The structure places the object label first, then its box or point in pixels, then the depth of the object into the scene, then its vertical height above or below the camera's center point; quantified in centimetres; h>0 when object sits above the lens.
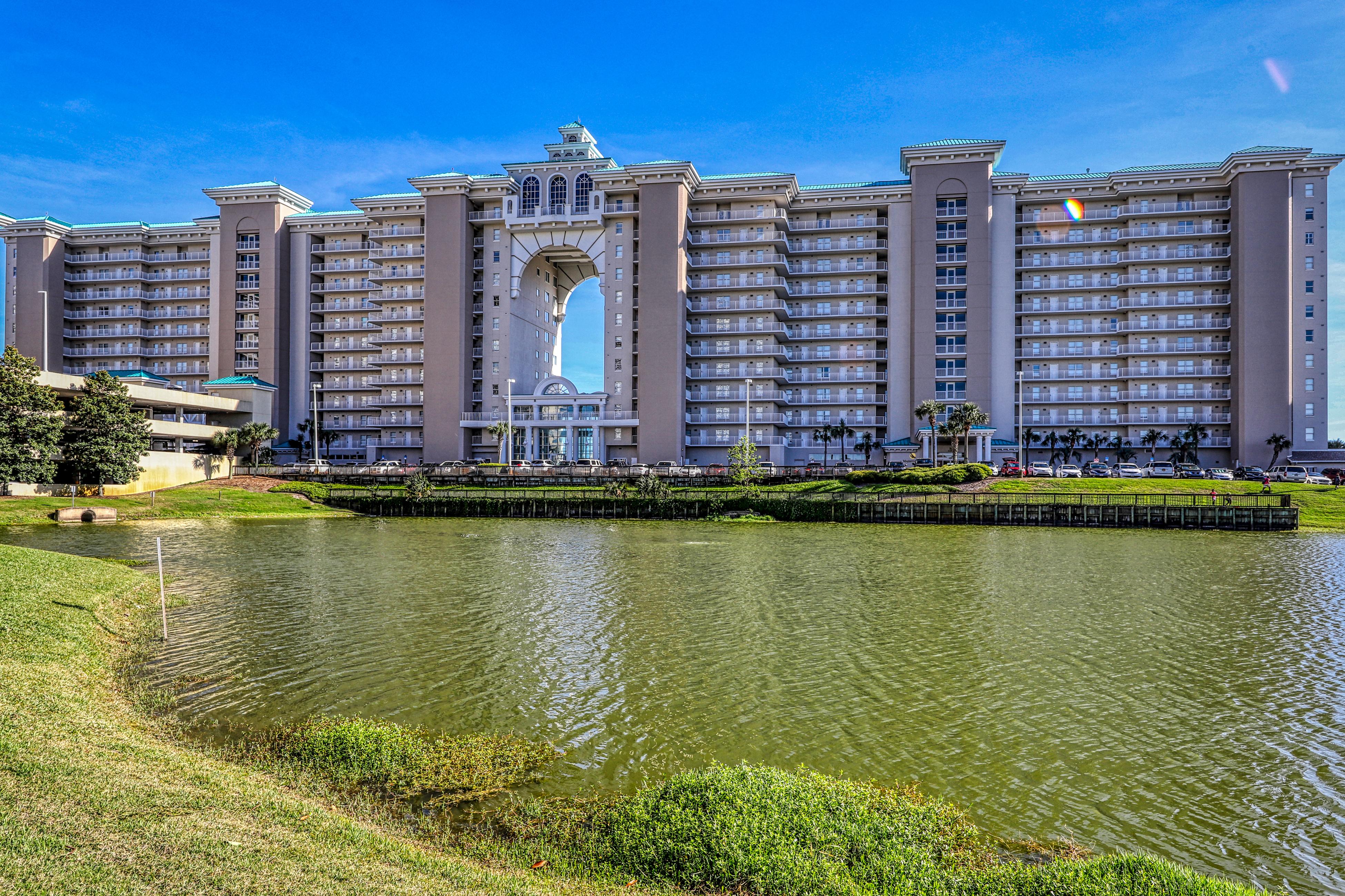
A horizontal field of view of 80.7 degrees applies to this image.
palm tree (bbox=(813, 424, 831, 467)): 8775 +123
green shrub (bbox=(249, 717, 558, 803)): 1019 -435
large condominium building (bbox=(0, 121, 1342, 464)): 8381 +1668
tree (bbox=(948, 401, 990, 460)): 7119 +283
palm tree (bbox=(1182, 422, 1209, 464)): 8144 +174
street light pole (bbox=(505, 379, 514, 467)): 8231 +408
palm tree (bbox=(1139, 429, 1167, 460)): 8325 +133
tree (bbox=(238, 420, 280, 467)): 7900 +73
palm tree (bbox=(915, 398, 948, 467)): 7494 +362
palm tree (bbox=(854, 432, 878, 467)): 8756 +38
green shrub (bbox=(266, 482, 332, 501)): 6291 -391
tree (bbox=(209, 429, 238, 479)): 7650 -10
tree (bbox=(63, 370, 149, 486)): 5444 +12
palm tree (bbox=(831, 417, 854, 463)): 8762 +187
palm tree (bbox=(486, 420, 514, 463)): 8625 +140
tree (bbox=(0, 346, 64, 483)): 5003 +85
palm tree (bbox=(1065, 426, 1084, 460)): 8500 +121
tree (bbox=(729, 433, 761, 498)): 6309 -153
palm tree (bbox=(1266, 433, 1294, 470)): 7681 +92
